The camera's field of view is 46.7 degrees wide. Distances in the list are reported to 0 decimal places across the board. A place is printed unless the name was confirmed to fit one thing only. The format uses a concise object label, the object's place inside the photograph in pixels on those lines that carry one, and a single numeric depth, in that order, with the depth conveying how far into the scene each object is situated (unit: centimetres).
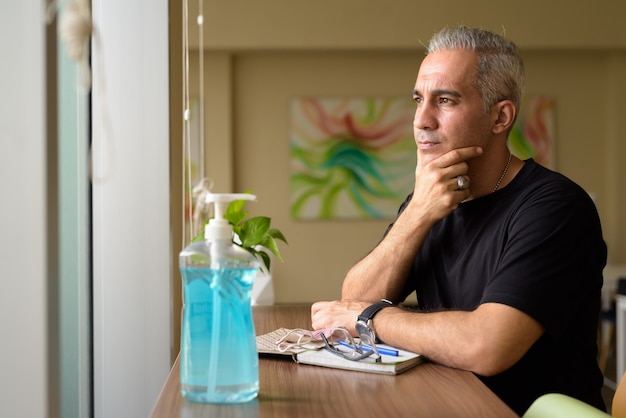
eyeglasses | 127
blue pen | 132
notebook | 123
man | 134
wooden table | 99
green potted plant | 216
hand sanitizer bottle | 100
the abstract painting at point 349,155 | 618
